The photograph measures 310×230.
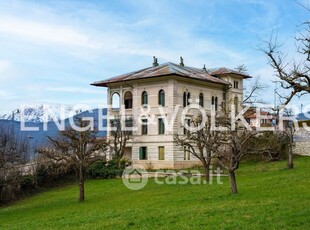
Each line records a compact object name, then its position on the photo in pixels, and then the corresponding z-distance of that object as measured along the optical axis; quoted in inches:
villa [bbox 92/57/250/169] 1833.2
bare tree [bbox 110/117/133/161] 1849.2
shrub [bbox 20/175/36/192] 1443.2
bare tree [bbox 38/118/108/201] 1059.3
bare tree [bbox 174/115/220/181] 1118.1
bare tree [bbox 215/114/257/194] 815.1
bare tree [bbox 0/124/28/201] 1035.2
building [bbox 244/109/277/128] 1962.2
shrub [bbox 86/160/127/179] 1660.9
